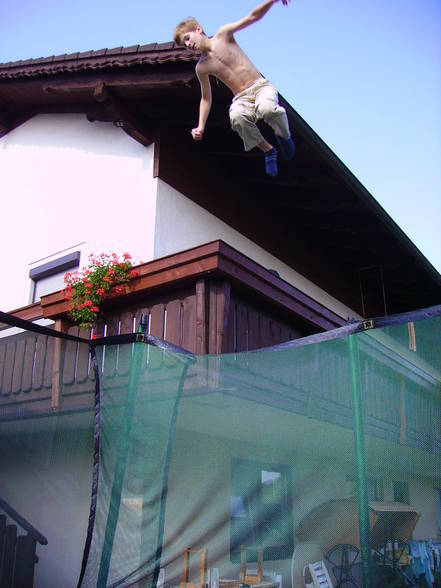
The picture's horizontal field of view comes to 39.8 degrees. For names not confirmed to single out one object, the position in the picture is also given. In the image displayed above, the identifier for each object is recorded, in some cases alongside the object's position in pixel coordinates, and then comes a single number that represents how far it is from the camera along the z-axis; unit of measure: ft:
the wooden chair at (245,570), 9.18
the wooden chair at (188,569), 9.86
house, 9.30
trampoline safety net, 8.63
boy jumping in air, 10.74
